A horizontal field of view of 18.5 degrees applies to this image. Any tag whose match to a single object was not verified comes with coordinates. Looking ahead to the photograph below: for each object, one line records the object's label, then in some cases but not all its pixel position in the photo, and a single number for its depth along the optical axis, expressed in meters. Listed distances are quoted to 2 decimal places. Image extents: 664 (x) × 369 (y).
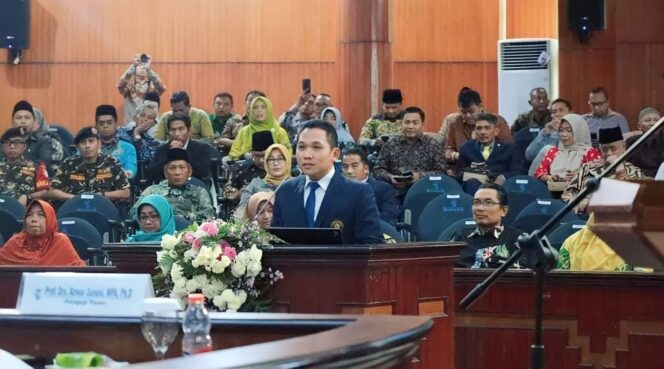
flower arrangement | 7.65
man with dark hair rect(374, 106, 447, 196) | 16.08
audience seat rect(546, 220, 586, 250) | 11.66
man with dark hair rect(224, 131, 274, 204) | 14.93
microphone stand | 6.08
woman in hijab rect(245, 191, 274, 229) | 10.85
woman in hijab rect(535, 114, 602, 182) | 15.13
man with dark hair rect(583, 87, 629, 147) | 18.43
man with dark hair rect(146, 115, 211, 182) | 16.15
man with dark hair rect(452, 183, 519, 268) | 10.57
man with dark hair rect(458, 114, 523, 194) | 15.90
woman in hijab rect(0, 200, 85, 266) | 11.95
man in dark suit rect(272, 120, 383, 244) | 8.46
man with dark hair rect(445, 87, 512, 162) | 17.75
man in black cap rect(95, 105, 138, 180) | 16.60
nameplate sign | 5.74
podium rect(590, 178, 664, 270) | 4.76
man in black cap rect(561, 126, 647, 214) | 13.65
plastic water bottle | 4.98
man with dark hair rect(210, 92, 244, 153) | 19.38
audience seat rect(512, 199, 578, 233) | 12.49
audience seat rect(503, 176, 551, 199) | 14.18
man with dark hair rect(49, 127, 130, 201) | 15.16
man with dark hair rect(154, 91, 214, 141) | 18.95
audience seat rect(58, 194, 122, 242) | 13.73
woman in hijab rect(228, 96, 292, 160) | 17.27
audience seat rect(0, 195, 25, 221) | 14.20
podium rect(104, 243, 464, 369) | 7.59
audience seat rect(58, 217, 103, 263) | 12.73
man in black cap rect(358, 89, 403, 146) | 18.37
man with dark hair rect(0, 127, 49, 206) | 15.38
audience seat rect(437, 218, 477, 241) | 11.56
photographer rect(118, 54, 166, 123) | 21.68
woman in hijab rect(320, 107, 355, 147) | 18.26
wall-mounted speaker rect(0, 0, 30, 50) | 23.77
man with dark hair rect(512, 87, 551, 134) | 19.00
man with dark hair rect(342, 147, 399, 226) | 13.48
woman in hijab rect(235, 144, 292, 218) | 13.51
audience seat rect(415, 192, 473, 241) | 13.28
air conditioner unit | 23.40
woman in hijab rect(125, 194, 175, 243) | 11.94
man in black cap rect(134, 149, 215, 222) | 13.80
